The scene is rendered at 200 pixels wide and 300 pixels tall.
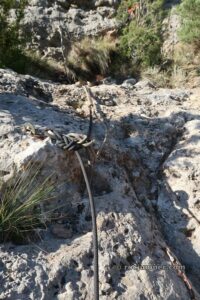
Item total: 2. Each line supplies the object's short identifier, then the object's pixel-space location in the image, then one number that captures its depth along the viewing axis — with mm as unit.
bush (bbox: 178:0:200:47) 5162
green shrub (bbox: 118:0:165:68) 5432
